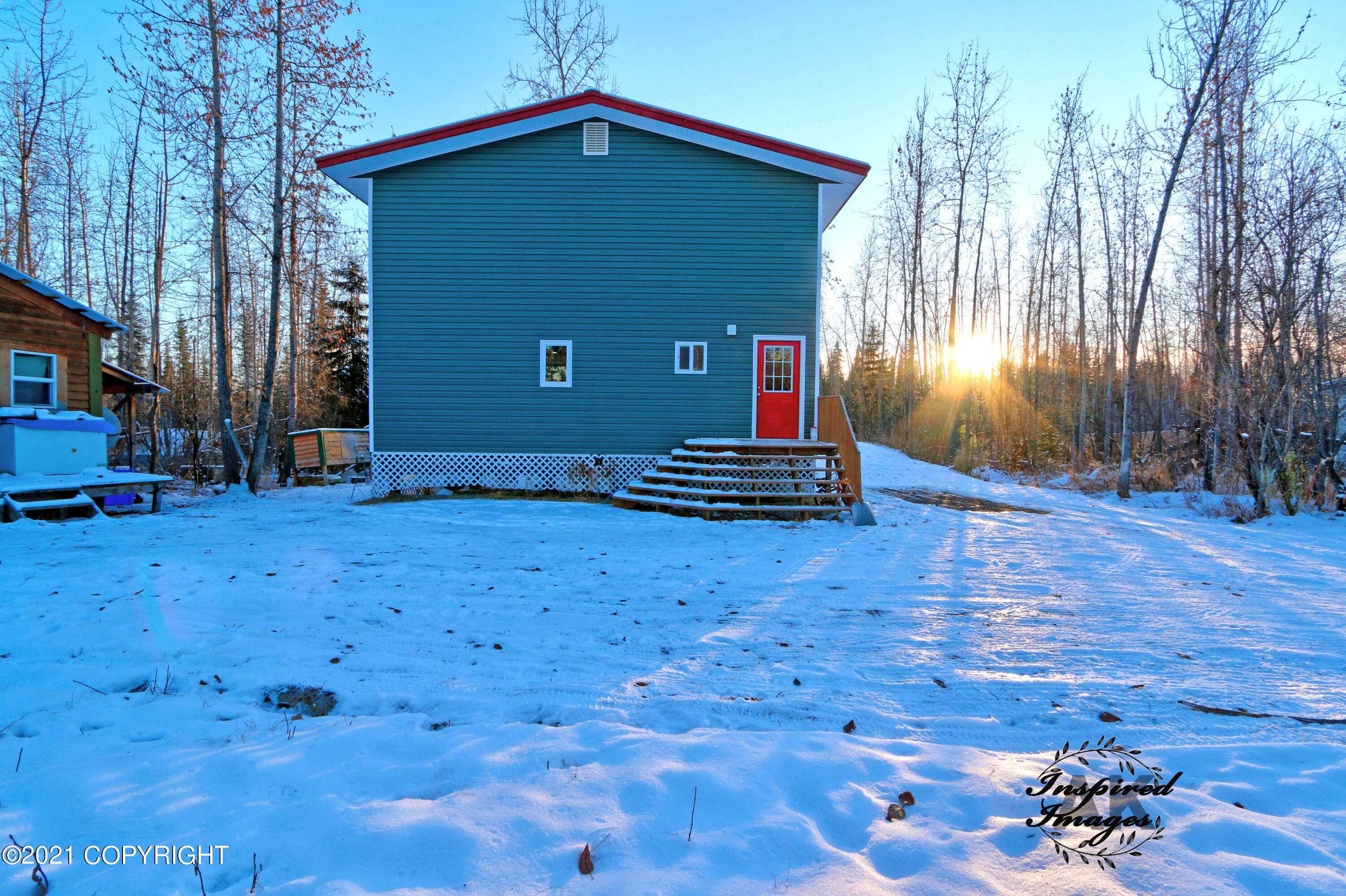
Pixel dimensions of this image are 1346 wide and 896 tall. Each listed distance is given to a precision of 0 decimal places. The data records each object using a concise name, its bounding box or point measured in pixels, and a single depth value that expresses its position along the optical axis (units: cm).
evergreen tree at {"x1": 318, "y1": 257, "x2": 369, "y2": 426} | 2423
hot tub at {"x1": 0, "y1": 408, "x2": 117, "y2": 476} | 1025
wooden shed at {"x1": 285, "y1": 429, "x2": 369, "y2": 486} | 1733
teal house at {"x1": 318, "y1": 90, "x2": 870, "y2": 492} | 1207
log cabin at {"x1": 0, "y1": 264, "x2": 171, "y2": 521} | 1020
